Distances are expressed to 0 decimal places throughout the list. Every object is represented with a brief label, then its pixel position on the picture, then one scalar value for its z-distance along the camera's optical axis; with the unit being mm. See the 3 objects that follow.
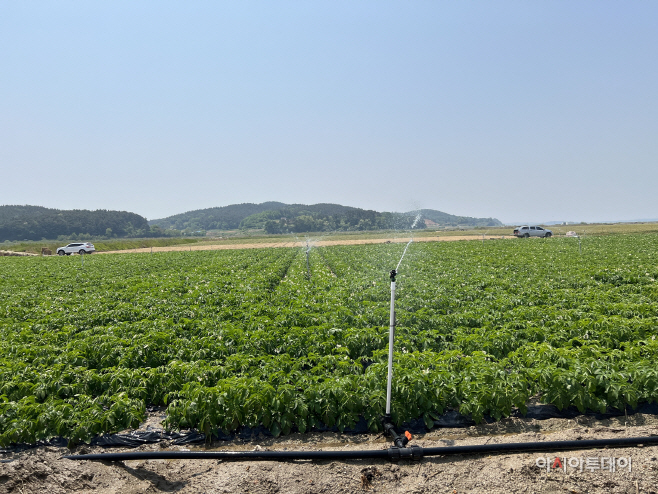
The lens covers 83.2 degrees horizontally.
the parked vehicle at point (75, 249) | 55703
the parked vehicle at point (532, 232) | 58094
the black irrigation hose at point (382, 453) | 4352
